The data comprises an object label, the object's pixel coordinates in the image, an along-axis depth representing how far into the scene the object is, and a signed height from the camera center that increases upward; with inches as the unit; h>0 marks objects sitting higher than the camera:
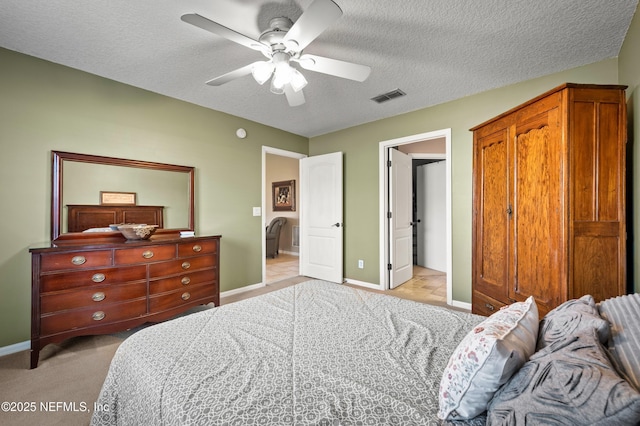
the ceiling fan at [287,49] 57.0 +41.2
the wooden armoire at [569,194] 65.9 +5.1
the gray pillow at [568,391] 20.7 -15.3
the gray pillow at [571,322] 32.5 -14.1
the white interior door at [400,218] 152.9 -2.2
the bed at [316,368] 30.0 -22.4
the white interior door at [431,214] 199.9 +0.1
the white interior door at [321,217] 167.5 -1.9
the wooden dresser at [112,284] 80.0 -23.9
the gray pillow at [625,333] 28.1 -15.0
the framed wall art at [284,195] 273.6 +19.4
